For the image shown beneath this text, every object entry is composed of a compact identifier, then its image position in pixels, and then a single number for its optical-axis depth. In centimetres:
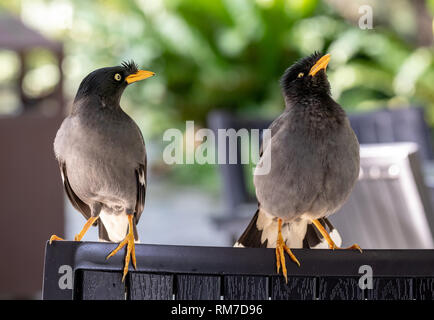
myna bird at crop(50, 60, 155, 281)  177
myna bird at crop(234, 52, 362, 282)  179
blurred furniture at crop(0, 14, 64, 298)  425
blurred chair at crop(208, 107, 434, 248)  209
